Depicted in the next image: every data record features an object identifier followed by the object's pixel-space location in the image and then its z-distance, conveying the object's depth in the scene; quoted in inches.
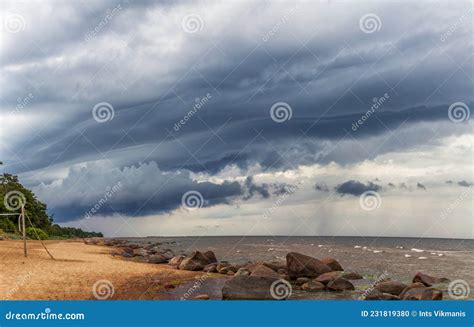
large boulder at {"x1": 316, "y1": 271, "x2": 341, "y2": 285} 1074.7
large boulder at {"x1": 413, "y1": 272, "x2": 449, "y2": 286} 1160.2
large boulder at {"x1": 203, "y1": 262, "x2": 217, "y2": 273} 1285.6
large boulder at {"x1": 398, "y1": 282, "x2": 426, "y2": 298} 948.3
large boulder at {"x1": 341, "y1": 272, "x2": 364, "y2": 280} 1251.2
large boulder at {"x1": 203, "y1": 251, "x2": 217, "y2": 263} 1405.6
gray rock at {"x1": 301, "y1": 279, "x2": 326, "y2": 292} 1039.6
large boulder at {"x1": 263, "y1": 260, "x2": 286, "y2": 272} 1214.9
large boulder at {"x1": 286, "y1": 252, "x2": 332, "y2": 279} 1141.1
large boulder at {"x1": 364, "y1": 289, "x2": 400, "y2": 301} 941.8
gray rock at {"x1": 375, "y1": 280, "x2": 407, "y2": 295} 996.6
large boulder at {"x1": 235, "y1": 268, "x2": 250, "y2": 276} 1153.5
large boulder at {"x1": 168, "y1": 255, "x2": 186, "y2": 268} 1393.5
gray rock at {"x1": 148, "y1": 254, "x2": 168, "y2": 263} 1539.4
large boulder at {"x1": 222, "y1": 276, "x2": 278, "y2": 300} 865.5
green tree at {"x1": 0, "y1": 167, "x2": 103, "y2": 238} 2367.1
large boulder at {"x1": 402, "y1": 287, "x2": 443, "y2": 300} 892.0
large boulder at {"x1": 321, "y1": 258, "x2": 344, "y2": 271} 1337.4
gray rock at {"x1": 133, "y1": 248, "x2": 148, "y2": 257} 1918.1
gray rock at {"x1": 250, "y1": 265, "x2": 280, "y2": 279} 1032.2
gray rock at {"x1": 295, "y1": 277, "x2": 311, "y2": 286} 1098.8
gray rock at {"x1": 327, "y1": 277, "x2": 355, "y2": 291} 1046.4
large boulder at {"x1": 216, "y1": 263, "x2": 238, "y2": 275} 1262.3
